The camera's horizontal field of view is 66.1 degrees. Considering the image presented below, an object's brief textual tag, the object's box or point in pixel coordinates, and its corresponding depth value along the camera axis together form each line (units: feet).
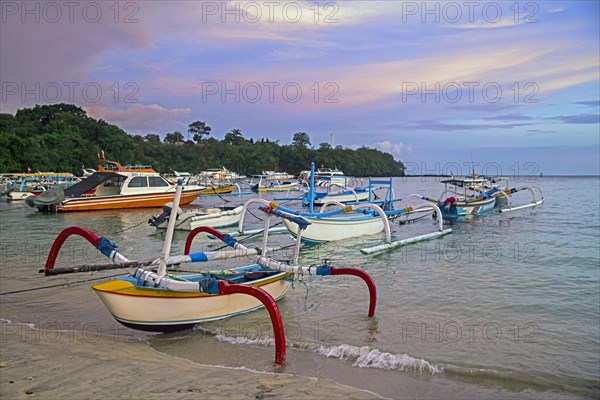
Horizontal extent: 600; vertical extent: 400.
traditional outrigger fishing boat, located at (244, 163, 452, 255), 45.98
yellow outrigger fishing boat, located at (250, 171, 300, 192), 155.80
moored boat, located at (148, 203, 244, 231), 56.18
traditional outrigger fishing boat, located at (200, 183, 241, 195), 130.21
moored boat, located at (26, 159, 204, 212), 81.66
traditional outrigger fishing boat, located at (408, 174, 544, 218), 76.07
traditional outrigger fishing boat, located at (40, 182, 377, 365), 17.99
